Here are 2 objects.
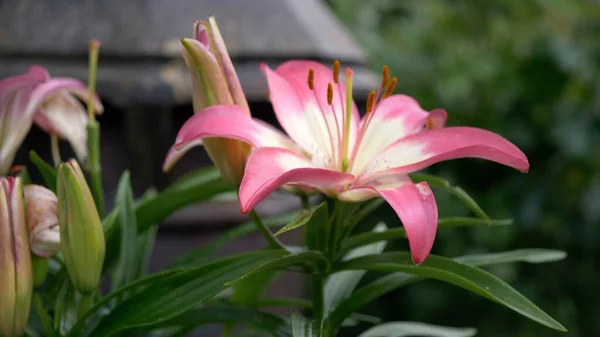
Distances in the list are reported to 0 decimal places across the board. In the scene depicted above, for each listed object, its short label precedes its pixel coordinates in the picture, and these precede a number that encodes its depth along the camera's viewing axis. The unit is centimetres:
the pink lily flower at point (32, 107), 65
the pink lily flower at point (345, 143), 58
